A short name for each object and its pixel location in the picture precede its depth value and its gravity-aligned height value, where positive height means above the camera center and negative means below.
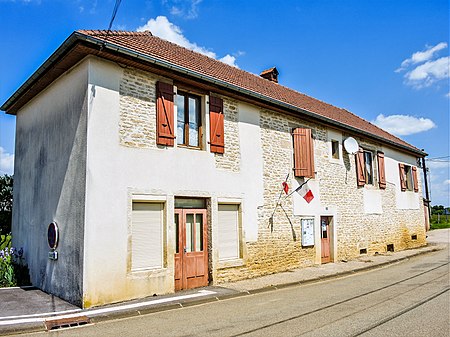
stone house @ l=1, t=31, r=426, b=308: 8.32 +1.21
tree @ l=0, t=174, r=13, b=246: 16.08 +1.13
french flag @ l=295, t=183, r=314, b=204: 13.47 +0.87
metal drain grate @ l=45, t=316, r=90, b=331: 6.50 -1.68
